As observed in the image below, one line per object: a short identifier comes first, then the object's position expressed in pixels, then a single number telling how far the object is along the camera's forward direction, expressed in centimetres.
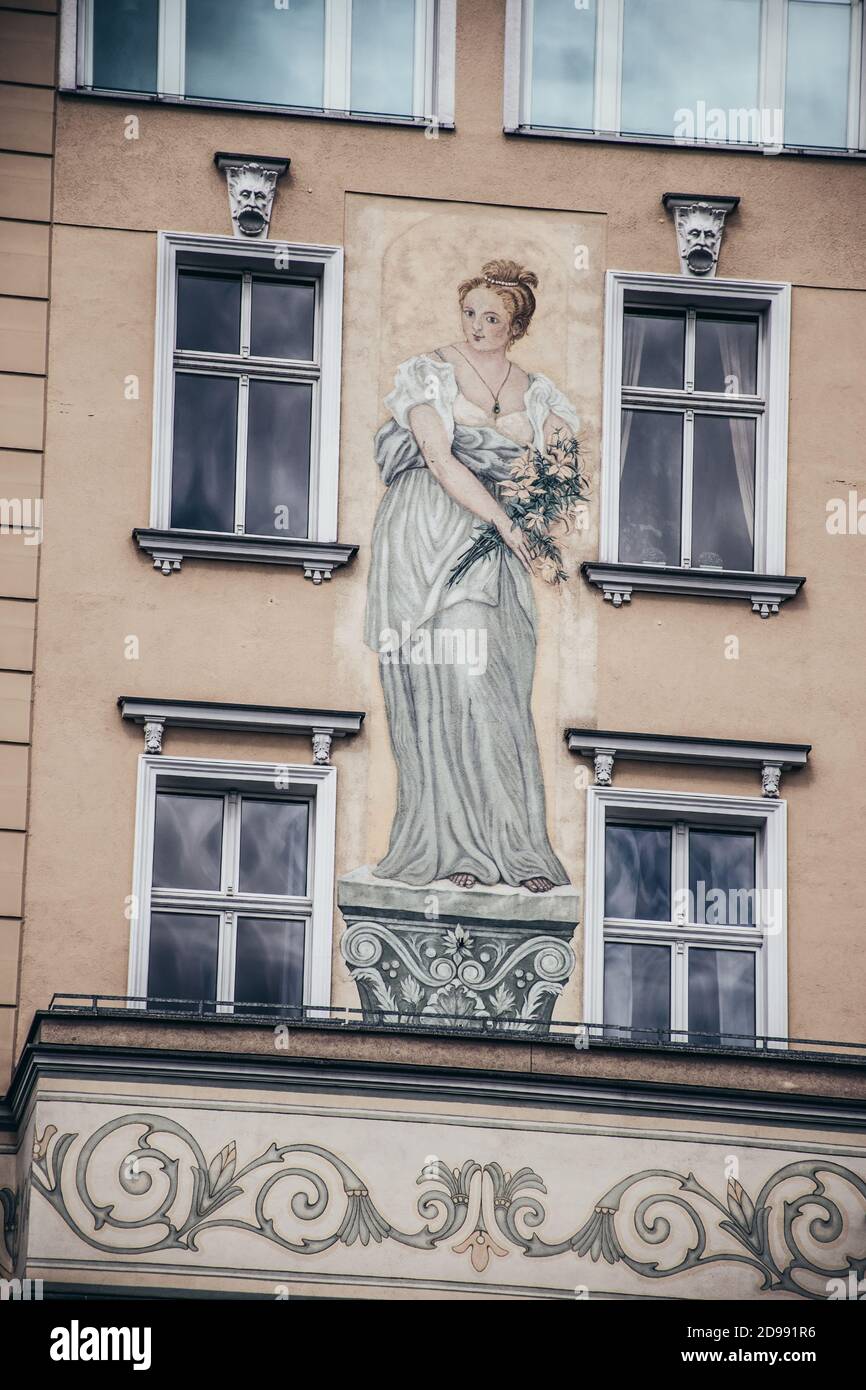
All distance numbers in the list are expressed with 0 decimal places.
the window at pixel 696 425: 1844
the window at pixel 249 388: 1817
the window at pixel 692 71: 1905
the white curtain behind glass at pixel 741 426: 1859
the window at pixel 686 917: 1742
